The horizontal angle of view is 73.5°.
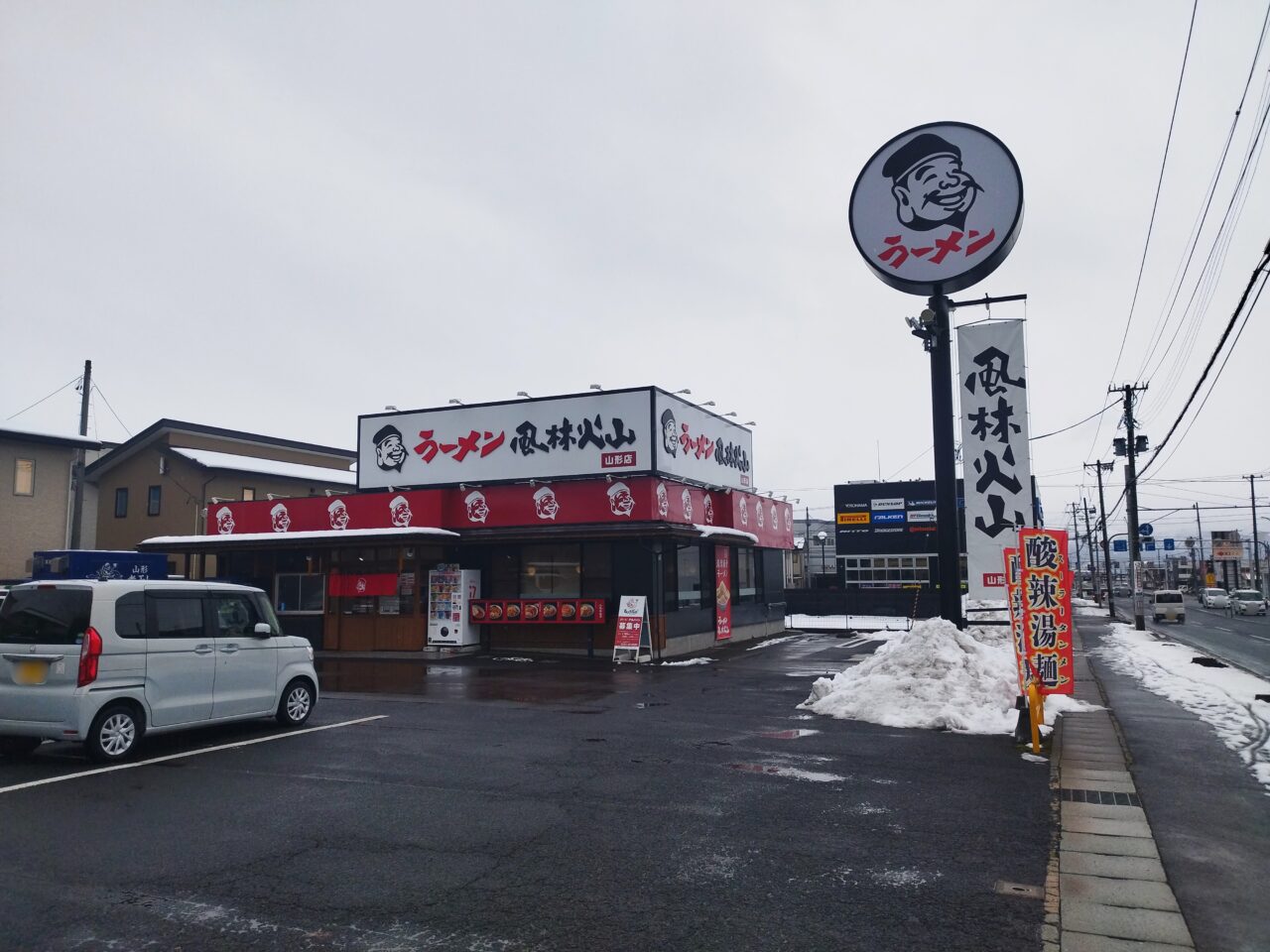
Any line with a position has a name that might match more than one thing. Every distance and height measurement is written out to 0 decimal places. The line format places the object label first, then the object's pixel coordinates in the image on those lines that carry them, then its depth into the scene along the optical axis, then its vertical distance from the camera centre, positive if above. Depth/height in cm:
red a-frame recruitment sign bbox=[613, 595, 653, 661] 1938 -159
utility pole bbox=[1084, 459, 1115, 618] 4759 +223
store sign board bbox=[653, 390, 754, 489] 2127 +321
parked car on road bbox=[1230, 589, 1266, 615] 4903 -274
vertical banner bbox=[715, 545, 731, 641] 2356 -95
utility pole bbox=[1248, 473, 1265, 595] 6303 +185
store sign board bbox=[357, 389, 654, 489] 2109 +321
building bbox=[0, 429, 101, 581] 3111 +279
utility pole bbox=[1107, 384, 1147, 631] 3325 +284
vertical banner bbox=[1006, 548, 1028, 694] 1096 -69
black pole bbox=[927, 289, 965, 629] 1319 +154
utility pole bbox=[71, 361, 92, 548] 2623 +209
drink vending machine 2114 -105
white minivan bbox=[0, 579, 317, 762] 818 -97
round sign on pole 1315 +558
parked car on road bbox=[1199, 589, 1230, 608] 5738 -298
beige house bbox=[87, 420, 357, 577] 3319 +352
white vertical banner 1341 +183
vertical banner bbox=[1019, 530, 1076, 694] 1080 -67
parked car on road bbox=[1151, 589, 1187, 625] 4225 -260
